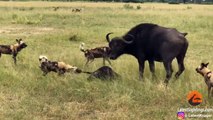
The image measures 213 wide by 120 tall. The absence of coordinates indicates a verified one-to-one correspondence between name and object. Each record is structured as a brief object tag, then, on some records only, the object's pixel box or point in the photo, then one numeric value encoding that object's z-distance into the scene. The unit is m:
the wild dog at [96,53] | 11.55
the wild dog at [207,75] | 7.02
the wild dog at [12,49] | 11.58
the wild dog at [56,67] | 9.11
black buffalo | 8.33
